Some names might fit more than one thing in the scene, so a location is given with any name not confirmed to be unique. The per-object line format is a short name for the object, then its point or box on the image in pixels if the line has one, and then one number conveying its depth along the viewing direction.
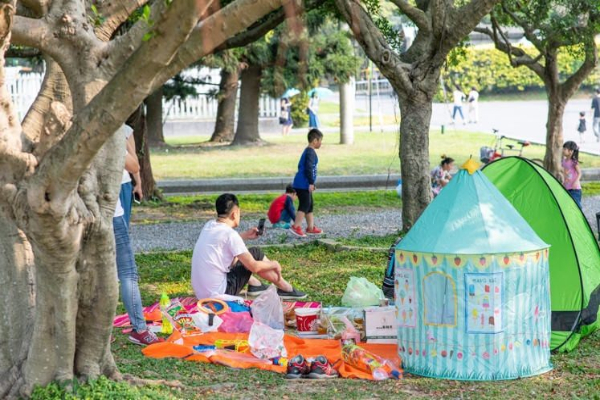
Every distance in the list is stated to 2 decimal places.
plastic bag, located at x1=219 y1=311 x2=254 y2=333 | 7.58
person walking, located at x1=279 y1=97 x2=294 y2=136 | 33.22
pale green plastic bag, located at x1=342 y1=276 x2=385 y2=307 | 8.22
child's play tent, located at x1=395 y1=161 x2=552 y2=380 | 6.39
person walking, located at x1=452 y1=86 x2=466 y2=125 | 34.97
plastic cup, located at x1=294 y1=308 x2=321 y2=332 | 7.81
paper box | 7.30
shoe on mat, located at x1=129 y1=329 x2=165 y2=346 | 7.32
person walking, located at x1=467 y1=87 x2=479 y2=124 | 36.00
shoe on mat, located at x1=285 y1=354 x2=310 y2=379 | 6.51
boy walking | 12.49
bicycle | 17.24
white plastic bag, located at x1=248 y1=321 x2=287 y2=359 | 6.95
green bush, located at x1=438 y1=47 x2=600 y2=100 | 43.87
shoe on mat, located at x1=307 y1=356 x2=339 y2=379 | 6.50
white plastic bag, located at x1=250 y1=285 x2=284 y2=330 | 7.60
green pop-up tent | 7.45
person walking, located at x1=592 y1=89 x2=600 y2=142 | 27.61
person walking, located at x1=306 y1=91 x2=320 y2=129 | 33.16
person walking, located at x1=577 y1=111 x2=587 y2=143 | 27.99
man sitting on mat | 7.92
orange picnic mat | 6.72
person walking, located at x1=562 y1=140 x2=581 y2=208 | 12.67
